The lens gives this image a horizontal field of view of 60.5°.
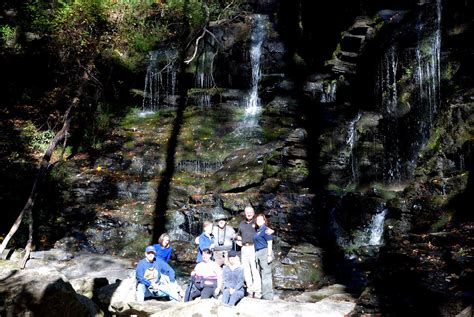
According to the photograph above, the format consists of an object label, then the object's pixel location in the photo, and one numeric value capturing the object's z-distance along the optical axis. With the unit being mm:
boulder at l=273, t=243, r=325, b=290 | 8609
